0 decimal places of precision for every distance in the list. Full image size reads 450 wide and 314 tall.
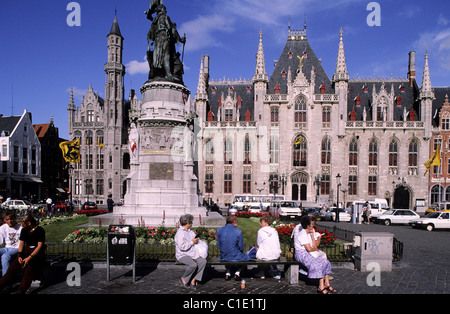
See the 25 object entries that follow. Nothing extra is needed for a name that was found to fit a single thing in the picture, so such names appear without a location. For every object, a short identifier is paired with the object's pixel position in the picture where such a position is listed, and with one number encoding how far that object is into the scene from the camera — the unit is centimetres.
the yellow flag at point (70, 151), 3866
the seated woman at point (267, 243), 855
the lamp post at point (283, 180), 4741
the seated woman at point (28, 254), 742
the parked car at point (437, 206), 3950
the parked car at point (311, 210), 3334
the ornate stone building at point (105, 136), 5400
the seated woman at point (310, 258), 785
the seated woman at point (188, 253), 799
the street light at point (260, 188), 4797
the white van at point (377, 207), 3308
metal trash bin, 852
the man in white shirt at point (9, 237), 798
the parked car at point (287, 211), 2972
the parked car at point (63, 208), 3342
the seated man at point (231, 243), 846
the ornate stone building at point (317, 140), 4756
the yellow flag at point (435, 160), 3994
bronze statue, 1912
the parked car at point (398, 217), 2878
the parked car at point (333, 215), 3231
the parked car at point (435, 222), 2489
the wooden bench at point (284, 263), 827
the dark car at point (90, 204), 3929
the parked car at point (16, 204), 3114
